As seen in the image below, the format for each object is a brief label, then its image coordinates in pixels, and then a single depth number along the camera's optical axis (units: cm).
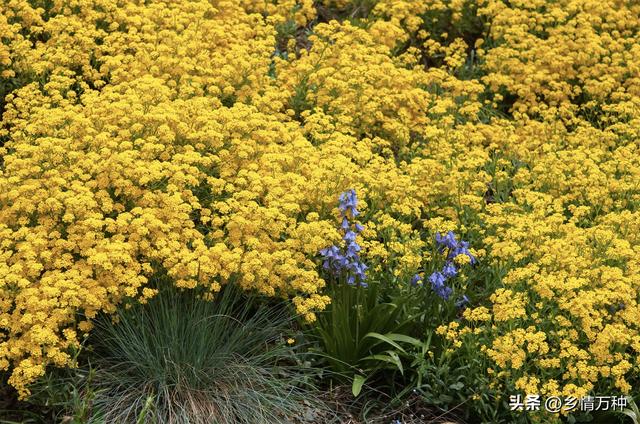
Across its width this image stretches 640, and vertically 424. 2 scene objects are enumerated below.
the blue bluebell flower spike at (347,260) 541
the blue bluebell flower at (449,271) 544
